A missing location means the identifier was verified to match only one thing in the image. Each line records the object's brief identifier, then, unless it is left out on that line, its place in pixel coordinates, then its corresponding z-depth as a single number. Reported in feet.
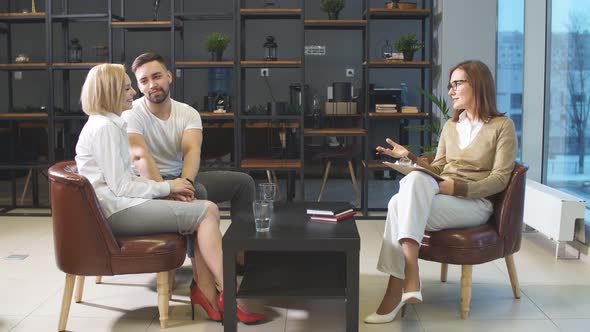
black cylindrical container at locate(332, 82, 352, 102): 21.61
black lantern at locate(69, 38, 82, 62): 20.95
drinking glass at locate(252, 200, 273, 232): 9.99
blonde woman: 10.14
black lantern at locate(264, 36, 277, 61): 20.22
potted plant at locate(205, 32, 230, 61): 20.30
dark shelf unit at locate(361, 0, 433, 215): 19.53
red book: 11.00
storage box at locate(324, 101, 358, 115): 21.35
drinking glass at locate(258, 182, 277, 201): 11.13
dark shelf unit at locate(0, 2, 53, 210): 20.31
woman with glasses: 10.59
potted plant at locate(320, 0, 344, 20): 19.98
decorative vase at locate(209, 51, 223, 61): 20.44
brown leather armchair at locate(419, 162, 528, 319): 10.79
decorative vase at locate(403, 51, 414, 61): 19.97
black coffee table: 9.63
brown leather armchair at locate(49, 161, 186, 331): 9.96
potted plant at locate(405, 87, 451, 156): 18.70
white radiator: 14.39
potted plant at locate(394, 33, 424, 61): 19.79
